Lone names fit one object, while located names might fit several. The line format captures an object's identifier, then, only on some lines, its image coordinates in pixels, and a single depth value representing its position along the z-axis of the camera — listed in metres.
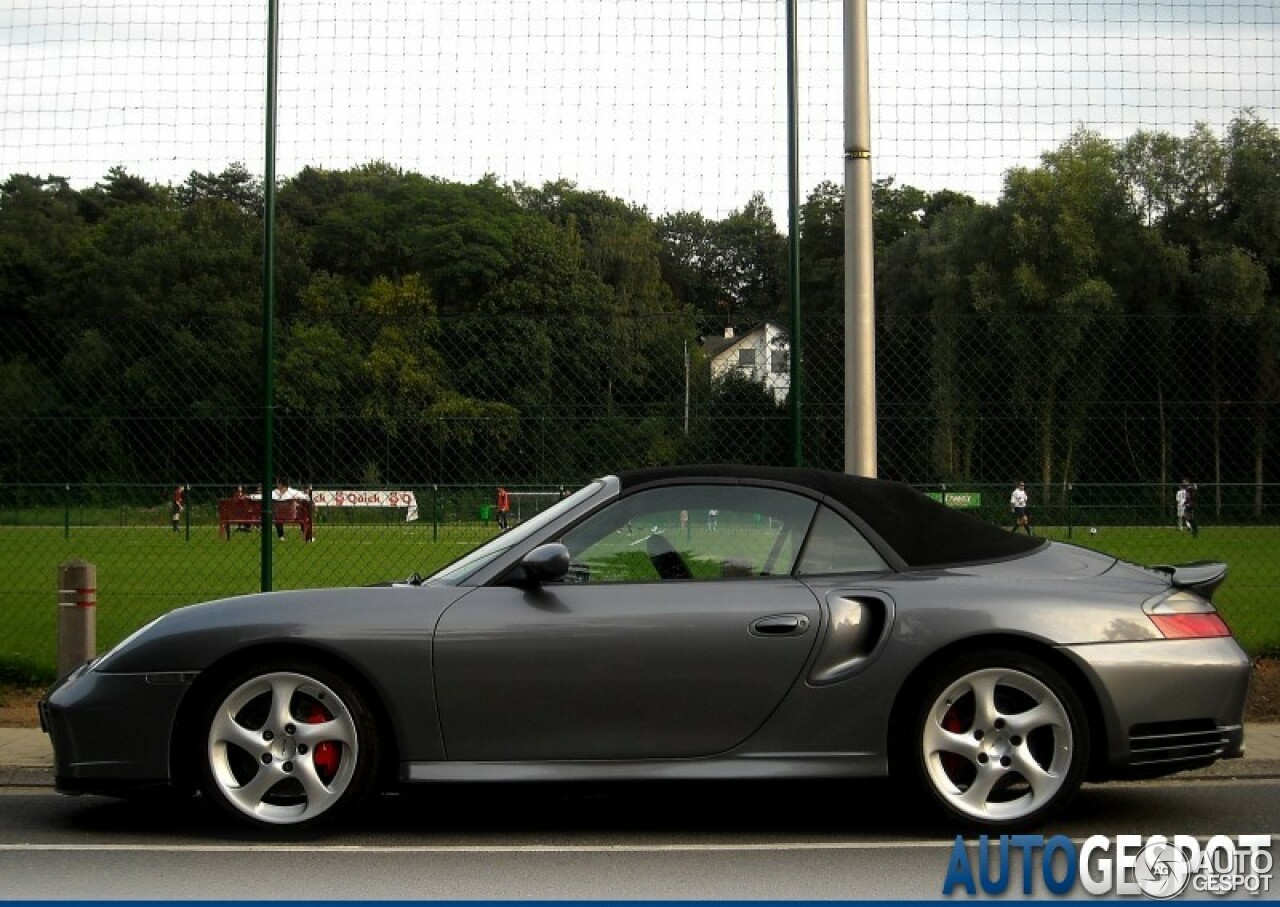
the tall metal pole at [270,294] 10.77
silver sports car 6.36
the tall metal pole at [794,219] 10.81
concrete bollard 9.17
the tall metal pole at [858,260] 9.67
